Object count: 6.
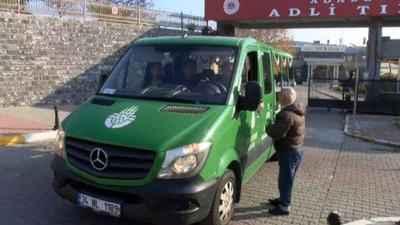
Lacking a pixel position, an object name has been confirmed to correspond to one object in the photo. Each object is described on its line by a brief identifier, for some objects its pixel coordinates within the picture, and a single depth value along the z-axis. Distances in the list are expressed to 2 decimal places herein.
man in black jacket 5.17
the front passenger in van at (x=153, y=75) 5.32
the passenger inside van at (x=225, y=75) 5.08
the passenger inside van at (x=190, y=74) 5.16
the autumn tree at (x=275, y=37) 39.39
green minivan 4.06
